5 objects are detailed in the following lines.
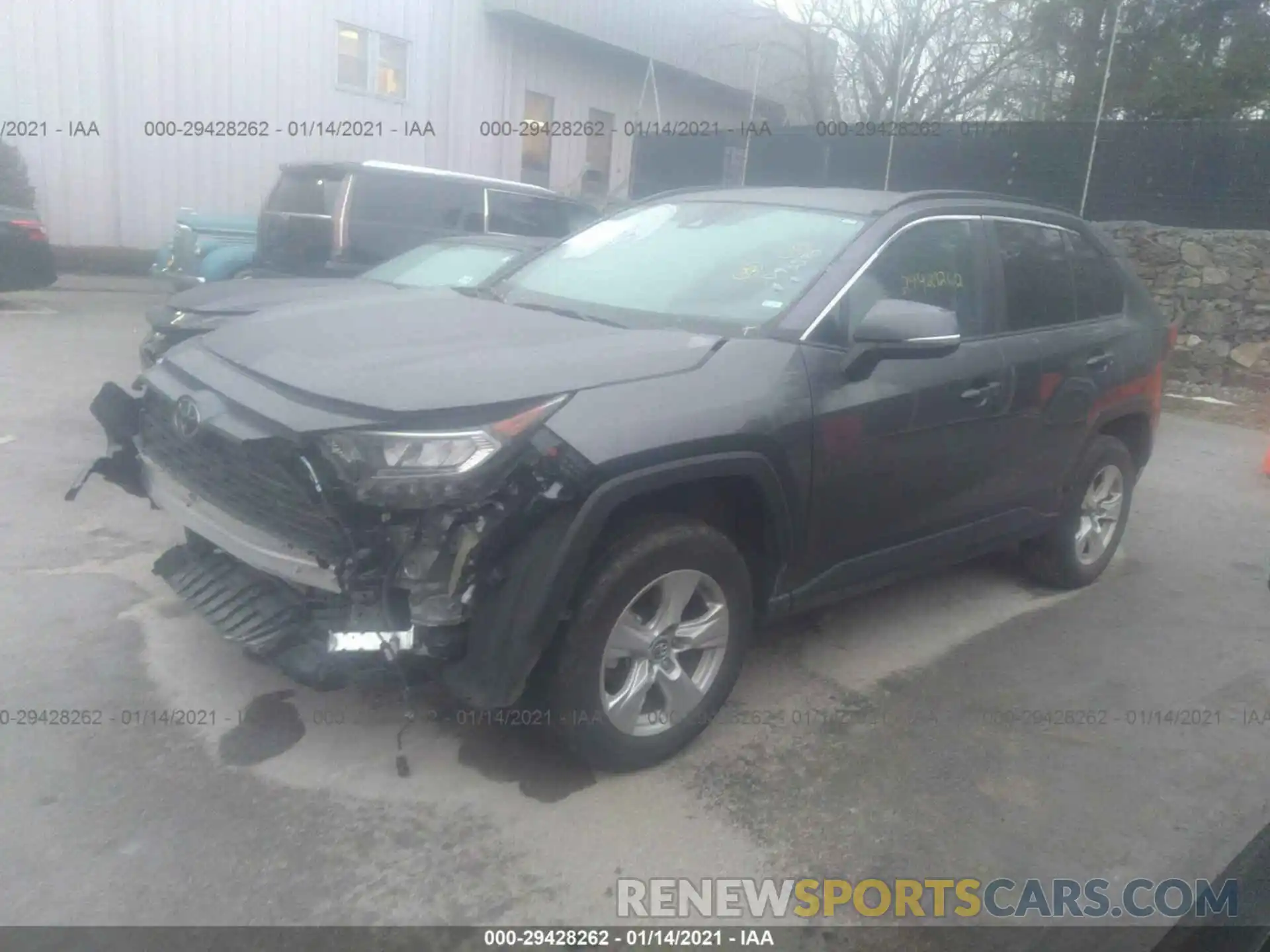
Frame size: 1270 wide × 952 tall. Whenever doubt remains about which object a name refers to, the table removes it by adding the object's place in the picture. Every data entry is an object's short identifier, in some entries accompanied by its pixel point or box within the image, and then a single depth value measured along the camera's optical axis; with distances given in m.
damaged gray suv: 2.86
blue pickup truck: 10.04
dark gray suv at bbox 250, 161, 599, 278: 9.17
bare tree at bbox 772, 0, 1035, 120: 16.14
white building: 14.84
